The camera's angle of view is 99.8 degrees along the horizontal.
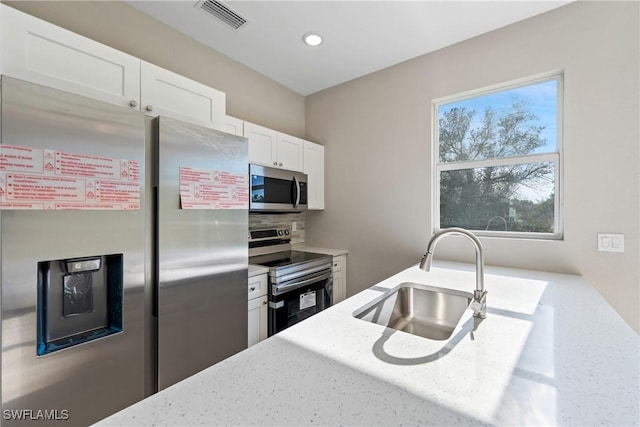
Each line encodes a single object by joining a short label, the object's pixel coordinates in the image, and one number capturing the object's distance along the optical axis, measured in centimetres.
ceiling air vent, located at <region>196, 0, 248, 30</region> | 179
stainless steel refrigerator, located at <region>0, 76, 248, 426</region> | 98
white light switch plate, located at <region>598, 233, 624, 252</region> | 162
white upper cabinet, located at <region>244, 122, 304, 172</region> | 233
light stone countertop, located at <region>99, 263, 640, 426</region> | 53
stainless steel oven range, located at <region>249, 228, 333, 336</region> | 208
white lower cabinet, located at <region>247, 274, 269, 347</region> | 196
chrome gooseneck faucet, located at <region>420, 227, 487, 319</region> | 103
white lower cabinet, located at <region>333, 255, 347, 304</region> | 272
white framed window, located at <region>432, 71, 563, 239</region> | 191
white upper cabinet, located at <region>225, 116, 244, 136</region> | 212
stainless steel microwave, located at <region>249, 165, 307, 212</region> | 221
